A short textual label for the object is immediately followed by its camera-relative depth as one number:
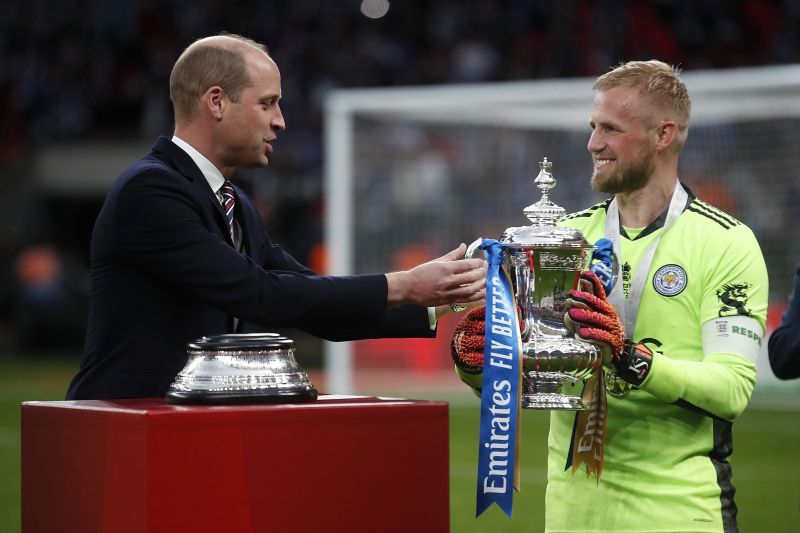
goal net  20.58
